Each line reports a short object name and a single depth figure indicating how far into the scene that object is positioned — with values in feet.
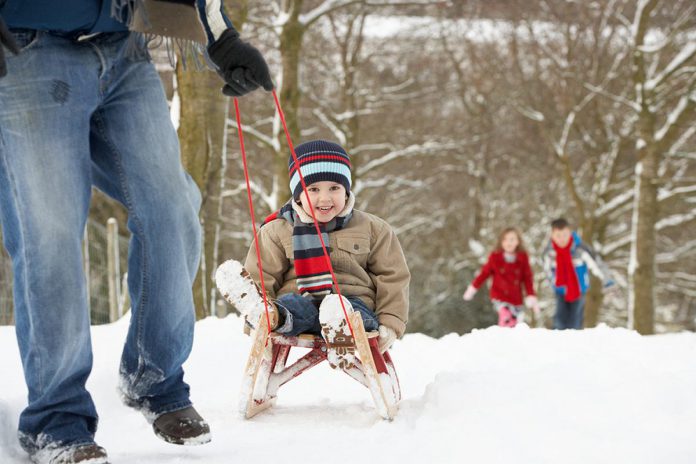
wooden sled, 17.60
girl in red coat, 54.29
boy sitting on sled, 19.34
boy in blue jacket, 53.57
